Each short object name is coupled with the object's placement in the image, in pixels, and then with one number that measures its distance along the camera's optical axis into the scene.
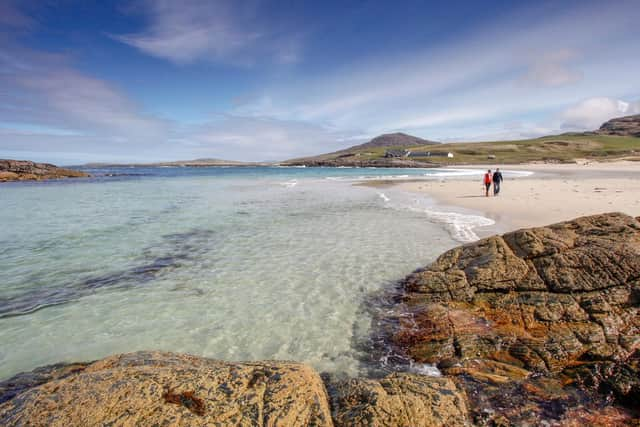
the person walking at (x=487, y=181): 25.28
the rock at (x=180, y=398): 3.07
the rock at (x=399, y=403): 3.41
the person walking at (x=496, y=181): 24.91
